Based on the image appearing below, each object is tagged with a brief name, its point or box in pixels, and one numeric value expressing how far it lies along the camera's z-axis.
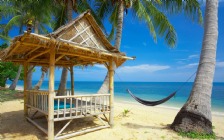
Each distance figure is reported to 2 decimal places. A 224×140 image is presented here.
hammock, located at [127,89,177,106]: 4.95
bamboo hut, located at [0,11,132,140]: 3.71
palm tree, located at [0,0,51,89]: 7.86
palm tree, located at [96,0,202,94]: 6.81
